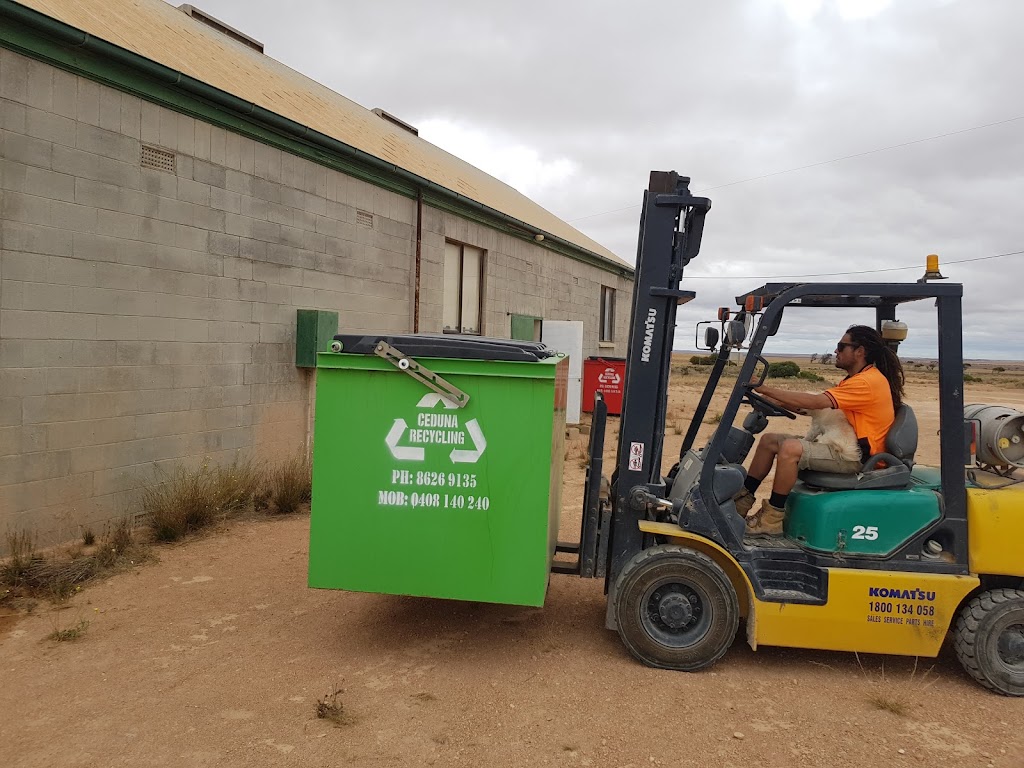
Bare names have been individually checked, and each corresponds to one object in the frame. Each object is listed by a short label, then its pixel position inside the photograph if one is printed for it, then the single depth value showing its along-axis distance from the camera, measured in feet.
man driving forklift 14.39
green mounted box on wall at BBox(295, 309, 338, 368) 29.86
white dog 14.62
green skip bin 13.83
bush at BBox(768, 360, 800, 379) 149.48
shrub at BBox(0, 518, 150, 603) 18.06
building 20.21
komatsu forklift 13.92
